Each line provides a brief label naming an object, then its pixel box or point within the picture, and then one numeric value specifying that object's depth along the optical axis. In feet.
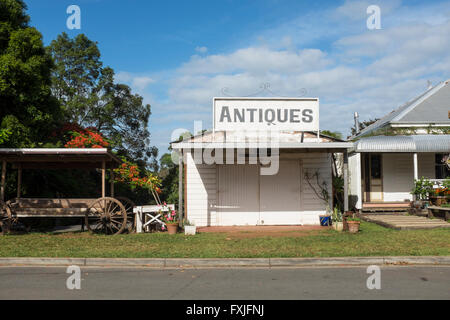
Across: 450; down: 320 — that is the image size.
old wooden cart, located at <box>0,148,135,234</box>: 39.93
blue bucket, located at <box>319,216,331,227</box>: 47.01
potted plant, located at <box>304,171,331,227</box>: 48.16
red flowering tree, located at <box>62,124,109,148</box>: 61.00
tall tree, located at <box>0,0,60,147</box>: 47.78
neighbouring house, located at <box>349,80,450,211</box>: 58.23
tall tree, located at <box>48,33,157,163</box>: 92.53
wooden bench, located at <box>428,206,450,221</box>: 44.75
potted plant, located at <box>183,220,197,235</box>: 40.19
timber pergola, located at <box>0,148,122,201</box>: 39.42
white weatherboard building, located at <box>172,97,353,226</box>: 48.11
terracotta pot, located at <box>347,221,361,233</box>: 39.45
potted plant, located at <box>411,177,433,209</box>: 51.50
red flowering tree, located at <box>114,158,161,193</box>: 62.75
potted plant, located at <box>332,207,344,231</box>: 41.39
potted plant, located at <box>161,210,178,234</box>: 40.86
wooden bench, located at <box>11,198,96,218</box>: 40.50
